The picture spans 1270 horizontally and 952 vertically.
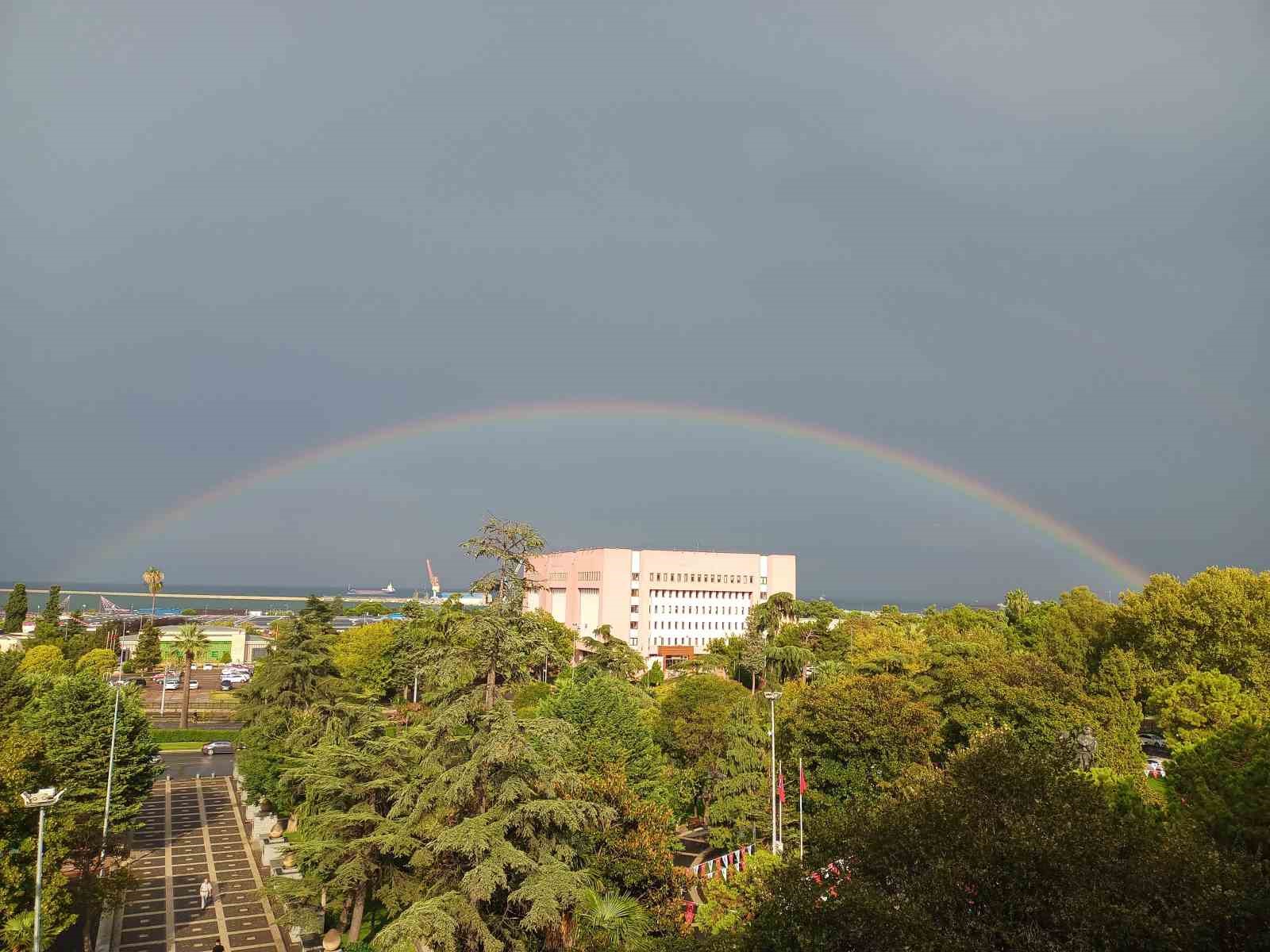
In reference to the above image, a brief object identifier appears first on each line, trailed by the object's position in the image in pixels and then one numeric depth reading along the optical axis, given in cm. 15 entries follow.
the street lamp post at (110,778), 3026
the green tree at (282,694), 3958
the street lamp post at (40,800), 1848
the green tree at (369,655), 6944
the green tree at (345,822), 2533
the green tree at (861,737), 3344
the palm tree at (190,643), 6569
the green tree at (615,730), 3336
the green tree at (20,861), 2127
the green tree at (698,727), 4116
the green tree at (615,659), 6711
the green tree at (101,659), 7412
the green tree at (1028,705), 3397
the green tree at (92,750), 3222
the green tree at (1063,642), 5497
